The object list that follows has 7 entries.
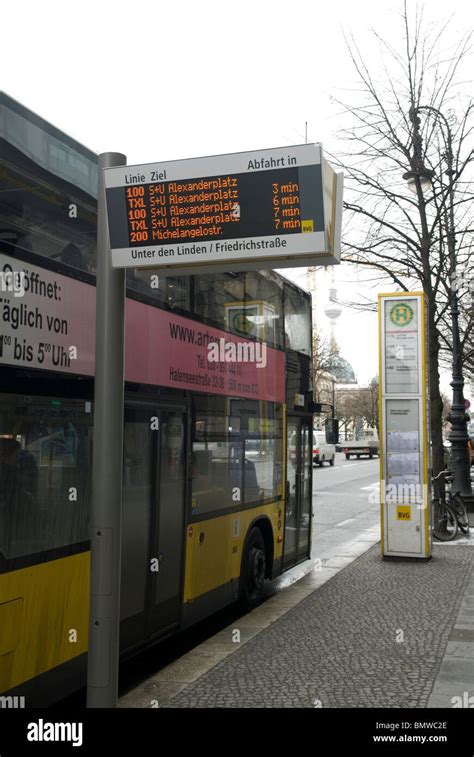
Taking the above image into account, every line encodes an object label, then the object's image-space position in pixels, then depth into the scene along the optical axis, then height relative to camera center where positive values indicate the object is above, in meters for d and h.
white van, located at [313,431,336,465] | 41.25 -1.40
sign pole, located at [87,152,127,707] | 3.67 -0.40
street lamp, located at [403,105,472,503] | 12.78 +2.33
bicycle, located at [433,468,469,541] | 12.54 -1.50
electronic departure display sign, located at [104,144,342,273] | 3.78 +1.07
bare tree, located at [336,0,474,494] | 12.97 +4.18
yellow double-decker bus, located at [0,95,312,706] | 4.28 -0.04
